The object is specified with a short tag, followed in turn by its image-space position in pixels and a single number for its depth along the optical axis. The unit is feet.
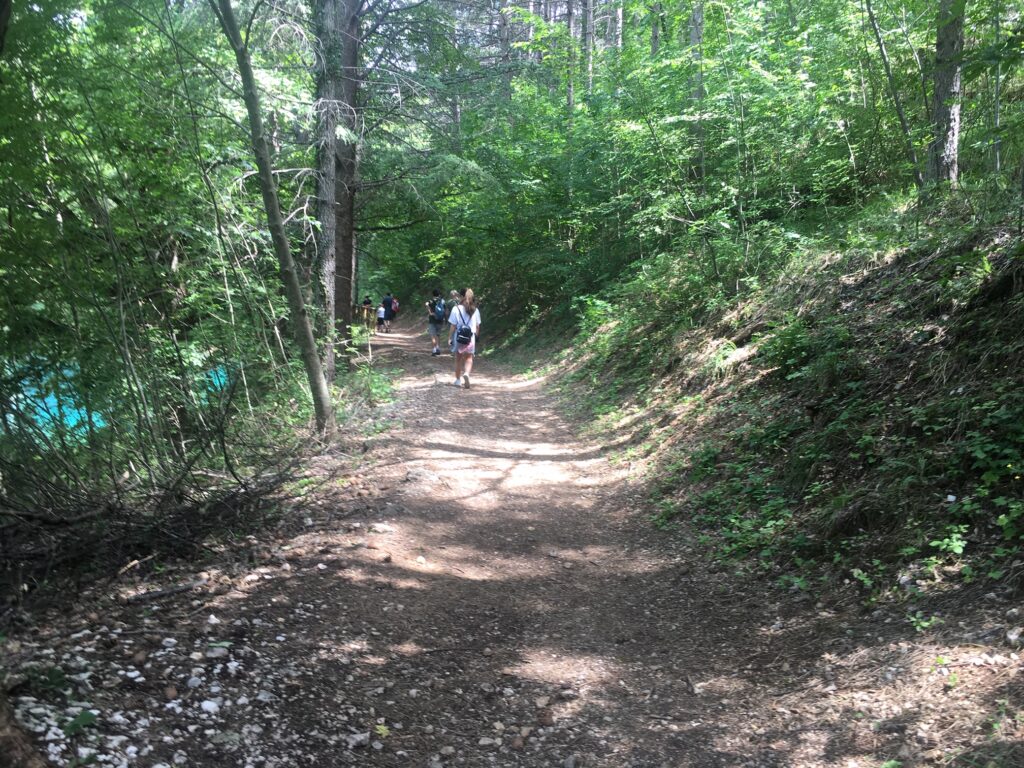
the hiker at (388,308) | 88.41
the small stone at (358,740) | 10.61
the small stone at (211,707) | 10.50
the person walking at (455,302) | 40.06
